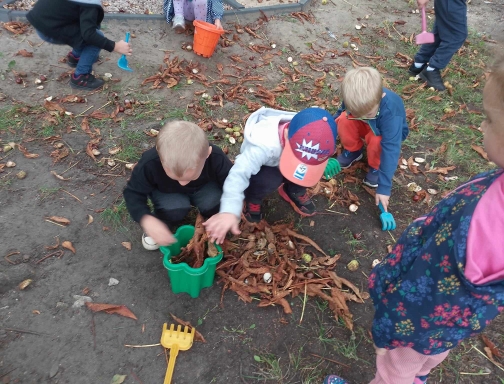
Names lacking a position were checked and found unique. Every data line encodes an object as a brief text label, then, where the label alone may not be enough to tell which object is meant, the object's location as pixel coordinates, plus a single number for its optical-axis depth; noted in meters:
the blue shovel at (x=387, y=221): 2.96
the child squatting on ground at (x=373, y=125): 2.56
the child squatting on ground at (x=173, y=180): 1.98
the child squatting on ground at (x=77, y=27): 3.40
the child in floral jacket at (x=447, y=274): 1.14
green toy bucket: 2.13
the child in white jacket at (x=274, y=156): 2.11
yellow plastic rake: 2.15
